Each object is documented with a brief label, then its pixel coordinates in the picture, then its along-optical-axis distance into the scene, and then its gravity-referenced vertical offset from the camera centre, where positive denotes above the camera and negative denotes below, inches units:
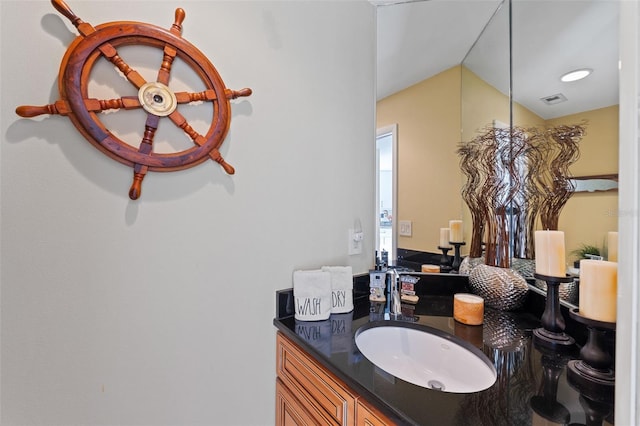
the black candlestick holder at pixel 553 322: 35.3 -13.7
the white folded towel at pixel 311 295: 44.4 -13.0
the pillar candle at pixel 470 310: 42.1 -14.2
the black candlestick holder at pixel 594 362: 27.3 -14.6
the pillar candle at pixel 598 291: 27.8 -7.4
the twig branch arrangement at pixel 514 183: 40.8 +5.4
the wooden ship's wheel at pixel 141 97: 30.7 +14.0
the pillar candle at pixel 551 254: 35.9 -4.9
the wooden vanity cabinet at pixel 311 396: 28.8 -21.6
